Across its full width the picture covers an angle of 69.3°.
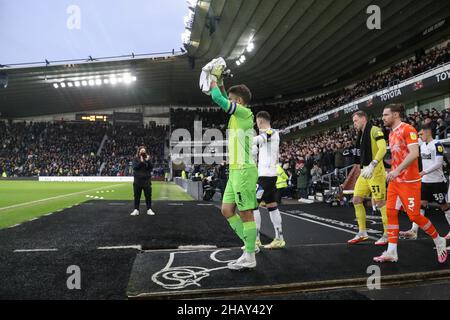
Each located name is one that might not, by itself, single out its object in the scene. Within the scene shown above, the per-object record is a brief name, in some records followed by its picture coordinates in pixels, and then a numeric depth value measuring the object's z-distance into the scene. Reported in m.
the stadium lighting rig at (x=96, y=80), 34.75
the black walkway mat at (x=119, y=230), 5.36
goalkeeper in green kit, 3.90
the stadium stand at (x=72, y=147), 40.06
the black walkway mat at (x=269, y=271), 3.21
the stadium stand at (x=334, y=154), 12.35
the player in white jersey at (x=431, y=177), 5.95
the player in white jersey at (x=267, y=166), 5.35
